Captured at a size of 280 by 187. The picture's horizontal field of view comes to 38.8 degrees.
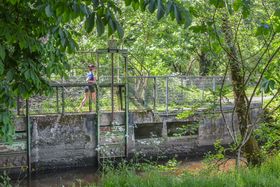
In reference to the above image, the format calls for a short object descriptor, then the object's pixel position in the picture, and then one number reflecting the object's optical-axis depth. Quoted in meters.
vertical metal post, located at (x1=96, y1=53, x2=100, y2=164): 11.46
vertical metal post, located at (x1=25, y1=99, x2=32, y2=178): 10.65
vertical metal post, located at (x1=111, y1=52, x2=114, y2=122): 11.44
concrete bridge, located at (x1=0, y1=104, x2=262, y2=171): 10.86
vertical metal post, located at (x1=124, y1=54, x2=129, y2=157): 11.81
